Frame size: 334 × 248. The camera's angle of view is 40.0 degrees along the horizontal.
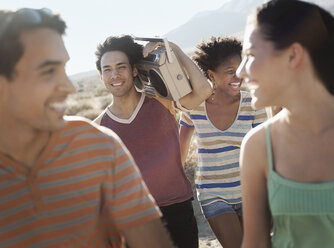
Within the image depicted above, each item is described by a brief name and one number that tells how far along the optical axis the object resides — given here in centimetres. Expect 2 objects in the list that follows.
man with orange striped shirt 190
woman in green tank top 208
